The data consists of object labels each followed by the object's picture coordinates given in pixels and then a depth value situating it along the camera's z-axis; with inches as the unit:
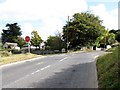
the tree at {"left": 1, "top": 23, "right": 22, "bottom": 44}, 2452.5
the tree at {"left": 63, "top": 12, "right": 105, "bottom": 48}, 1643.0
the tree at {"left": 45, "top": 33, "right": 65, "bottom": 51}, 1601.1
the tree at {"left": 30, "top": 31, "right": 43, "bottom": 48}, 1944.8
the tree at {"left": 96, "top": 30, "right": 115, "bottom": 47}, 1913.8
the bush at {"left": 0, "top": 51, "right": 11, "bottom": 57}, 871.4
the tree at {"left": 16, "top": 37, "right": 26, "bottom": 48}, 2237.2
